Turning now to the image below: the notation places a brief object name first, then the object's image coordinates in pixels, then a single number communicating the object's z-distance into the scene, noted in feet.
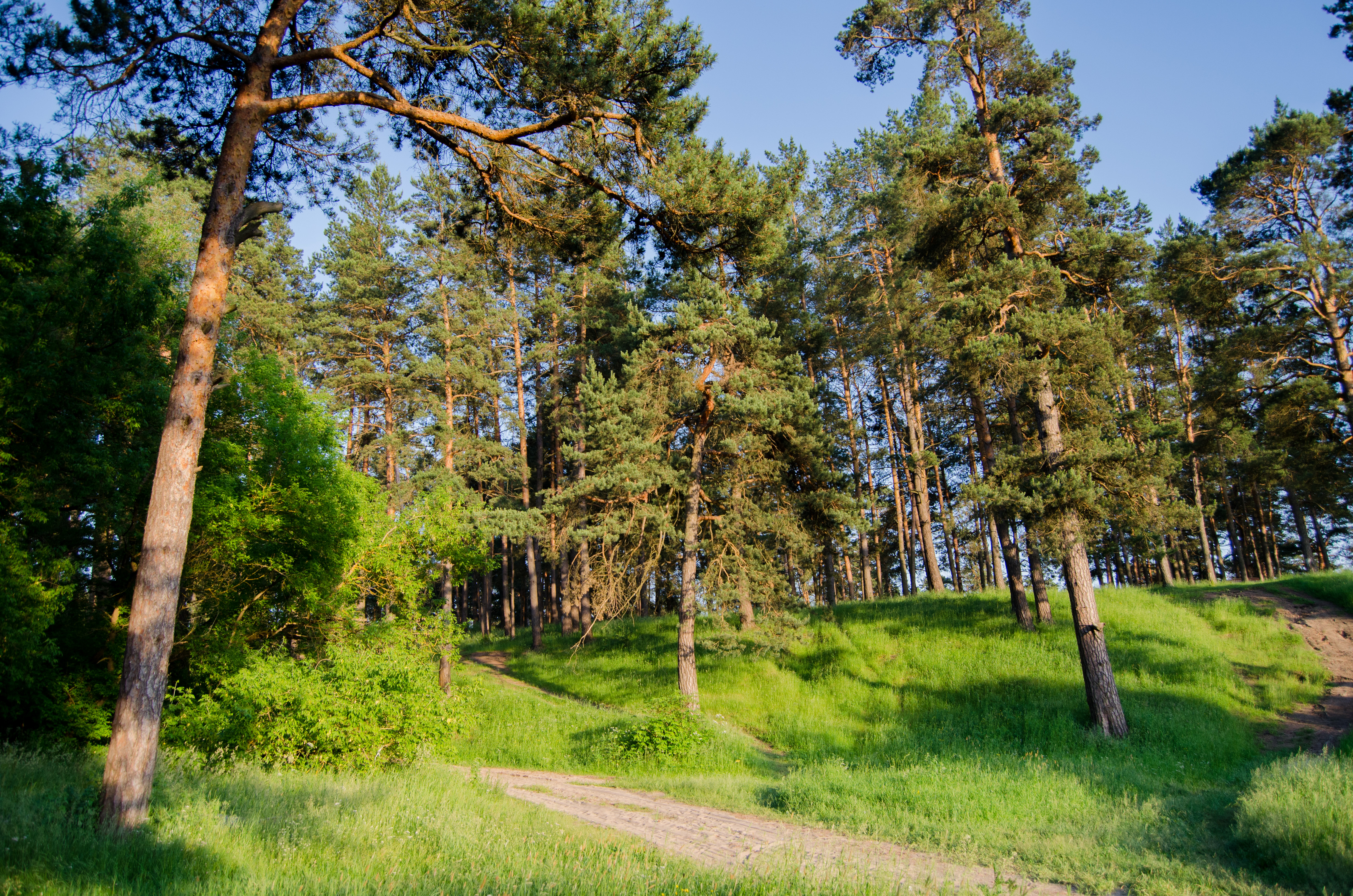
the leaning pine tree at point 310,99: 19.35
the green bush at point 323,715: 32.07
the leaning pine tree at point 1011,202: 39.58
